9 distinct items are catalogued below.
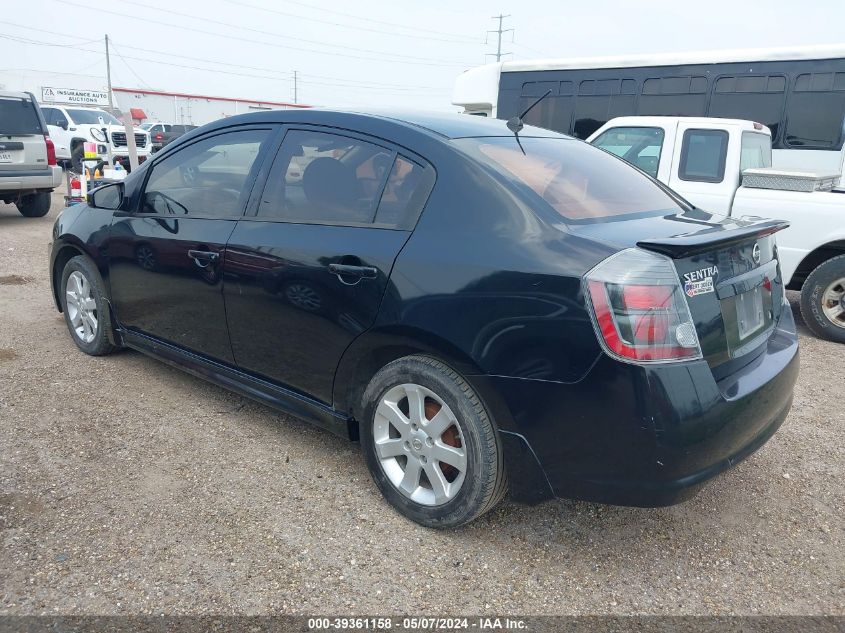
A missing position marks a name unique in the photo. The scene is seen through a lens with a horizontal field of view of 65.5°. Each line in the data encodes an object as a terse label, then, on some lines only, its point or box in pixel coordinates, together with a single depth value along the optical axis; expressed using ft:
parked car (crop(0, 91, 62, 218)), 32.53
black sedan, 7.20
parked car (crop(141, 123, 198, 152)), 80.33
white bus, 30.68
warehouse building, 142.61
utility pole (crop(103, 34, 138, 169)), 31.50
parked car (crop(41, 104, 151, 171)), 63.00
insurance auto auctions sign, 146.17
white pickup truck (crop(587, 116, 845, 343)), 18.33
